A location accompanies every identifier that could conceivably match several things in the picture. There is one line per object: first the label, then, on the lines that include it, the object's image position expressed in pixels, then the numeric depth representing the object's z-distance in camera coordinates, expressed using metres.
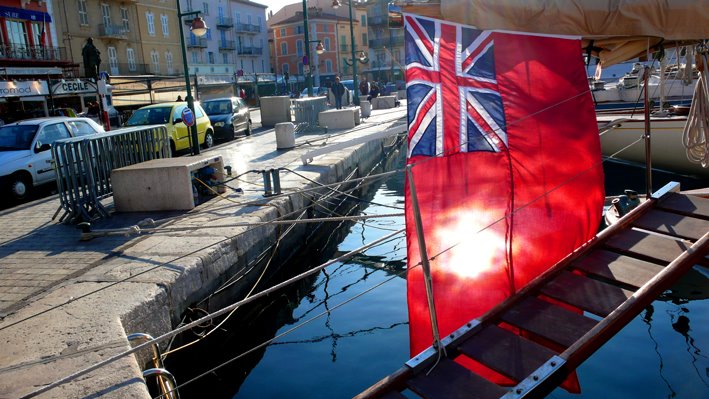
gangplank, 3.87
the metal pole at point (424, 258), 3.84
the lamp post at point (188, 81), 15.67
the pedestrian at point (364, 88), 37.34
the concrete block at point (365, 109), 26.20
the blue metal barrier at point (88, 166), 8.75
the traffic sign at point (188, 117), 14.93
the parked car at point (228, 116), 19.91
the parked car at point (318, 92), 43.91
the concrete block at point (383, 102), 33.25
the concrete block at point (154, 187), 9.21
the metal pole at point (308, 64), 24.08
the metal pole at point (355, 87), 29.39
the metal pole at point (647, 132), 5.63
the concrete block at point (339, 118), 21.05
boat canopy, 4.43
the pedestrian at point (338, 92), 27.14
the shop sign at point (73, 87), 27.40
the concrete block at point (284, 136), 15.99
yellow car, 16.55
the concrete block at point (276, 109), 23.50
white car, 11.88
